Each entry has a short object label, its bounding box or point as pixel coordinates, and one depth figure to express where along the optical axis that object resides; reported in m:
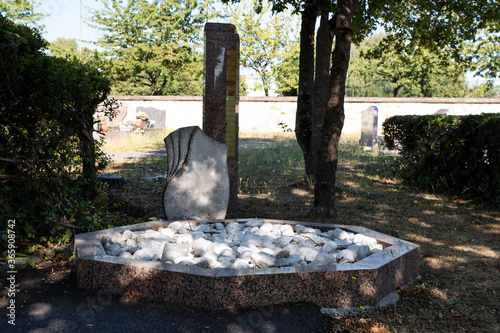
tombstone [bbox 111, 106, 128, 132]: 22.97
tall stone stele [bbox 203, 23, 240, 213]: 6.30
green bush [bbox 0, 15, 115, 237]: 4.51
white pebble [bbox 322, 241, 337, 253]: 4.15
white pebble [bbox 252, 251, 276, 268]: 3.64
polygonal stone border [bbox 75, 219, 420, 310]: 3.25
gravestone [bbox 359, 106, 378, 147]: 15.52
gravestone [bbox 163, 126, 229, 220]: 5.57
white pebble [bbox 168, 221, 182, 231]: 4.90
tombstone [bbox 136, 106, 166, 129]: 23.78
